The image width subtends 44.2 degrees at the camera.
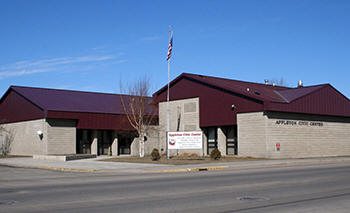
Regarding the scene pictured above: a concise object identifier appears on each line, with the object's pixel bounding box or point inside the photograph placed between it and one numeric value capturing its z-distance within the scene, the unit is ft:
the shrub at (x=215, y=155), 105.40
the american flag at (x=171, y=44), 116.06
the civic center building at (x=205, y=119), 120.78
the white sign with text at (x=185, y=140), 109.29
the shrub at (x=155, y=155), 105.40
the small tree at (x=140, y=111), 129.80
